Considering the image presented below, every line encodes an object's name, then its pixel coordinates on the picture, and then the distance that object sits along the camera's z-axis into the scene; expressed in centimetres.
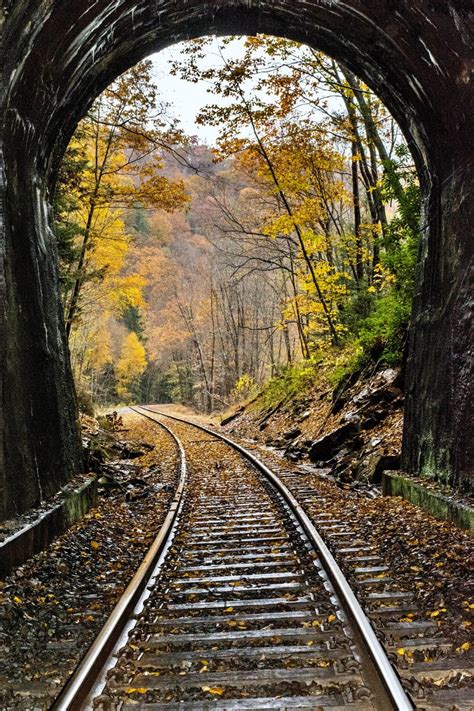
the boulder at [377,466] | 909
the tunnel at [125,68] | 545
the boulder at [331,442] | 1131
